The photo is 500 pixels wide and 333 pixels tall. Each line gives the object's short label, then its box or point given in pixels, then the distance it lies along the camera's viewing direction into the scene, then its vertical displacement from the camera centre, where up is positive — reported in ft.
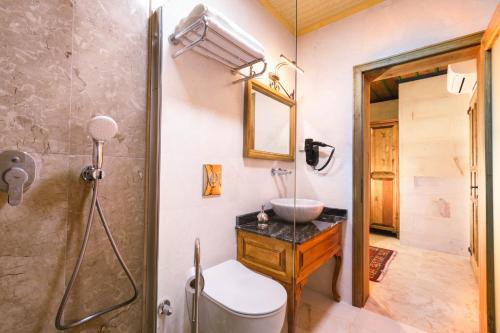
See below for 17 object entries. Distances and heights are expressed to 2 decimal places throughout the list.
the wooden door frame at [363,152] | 5.59 +0.51
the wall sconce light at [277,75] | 5.89 +2.69
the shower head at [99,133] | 2.73 +0.46
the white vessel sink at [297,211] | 5.18 -1.06
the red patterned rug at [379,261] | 7.56 -3.85
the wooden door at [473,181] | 7.52 -0.43
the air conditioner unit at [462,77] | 6.01 +3.04
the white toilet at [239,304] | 3.21 -2.20
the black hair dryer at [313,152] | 6.49 +0.53
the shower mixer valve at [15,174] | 2.33 -0.08
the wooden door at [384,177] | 11.87 -0.44
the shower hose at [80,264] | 2.66 -1.35
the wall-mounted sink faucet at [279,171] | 5.88 -0.08
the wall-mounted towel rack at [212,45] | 3.43 +2.25
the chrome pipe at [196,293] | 3.09 -1.98
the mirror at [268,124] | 5.13 +1.26
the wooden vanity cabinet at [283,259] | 4.26 -1.93
